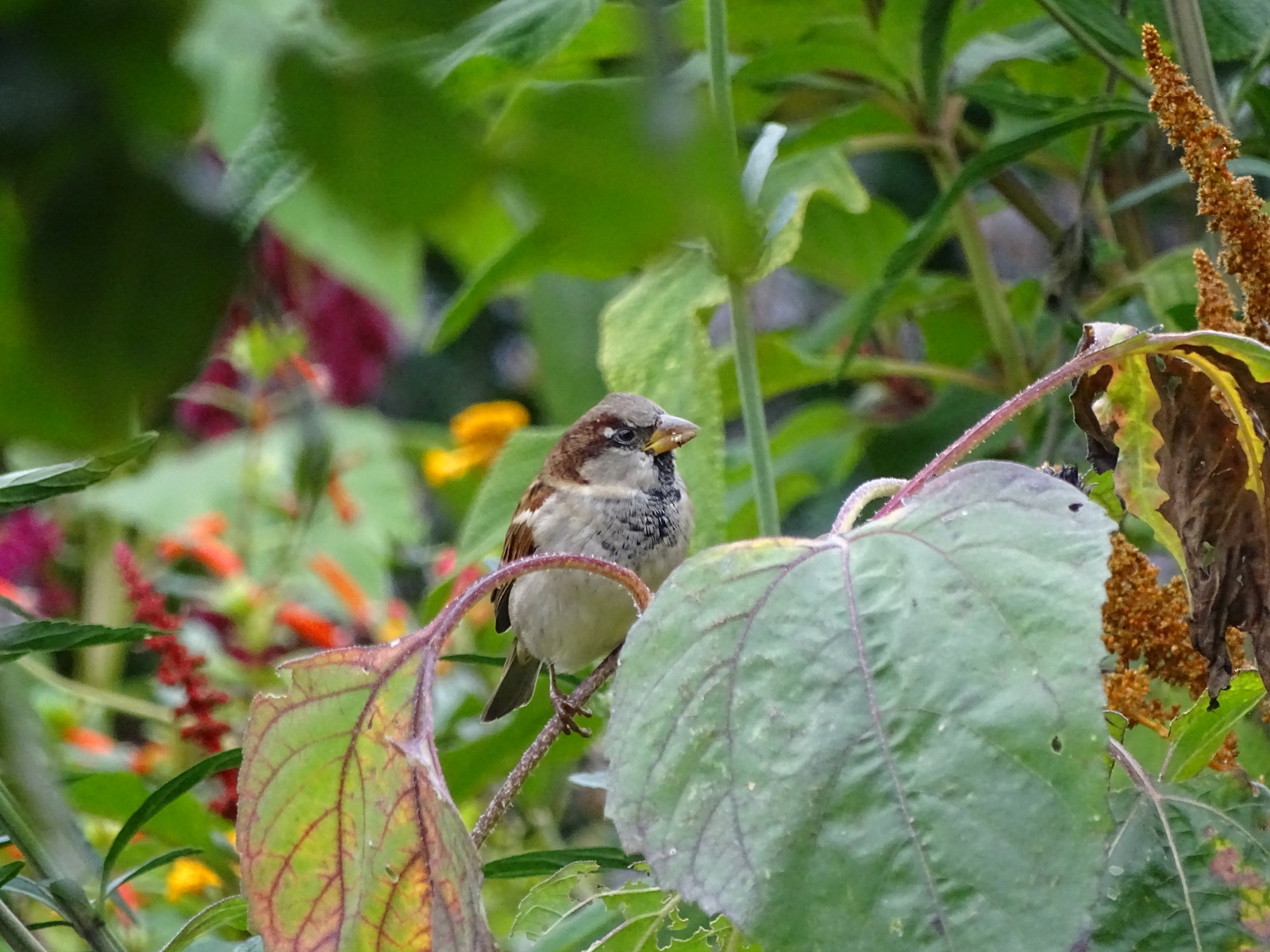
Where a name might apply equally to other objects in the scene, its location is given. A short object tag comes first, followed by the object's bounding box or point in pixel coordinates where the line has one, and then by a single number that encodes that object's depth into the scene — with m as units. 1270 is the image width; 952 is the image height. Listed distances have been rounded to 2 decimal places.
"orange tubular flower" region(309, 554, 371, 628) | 7.11
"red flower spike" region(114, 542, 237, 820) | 4.82
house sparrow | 5.96
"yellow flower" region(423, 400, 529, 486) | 7.75
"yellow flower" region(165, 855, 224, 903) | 4.94
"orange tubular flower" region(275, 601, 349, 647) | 6.38
